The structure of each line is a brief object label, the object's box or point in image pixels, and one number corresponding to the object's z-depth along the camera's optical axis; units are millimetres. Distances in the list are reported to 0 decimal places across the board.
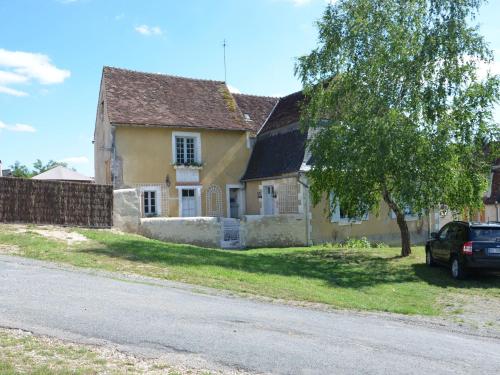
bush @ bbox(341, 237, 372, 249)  22392
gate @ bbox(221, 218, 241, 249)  22141
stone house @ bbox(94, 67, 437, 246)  23438
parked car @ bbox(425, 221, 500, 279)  13445
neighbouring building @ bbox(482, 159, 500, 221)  34188
